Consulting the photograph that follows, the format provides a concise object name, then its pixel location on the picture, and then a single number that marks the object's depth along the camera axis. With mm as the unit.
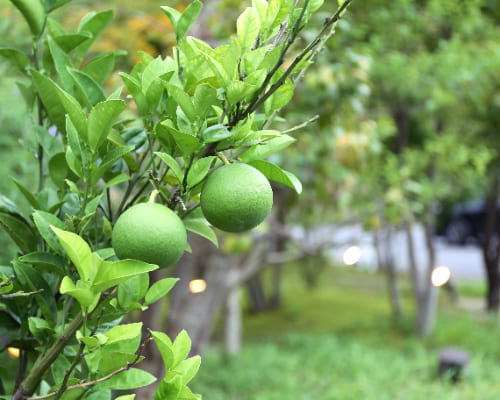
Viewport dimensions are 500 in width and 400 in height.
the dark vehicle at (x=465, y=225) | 11586
